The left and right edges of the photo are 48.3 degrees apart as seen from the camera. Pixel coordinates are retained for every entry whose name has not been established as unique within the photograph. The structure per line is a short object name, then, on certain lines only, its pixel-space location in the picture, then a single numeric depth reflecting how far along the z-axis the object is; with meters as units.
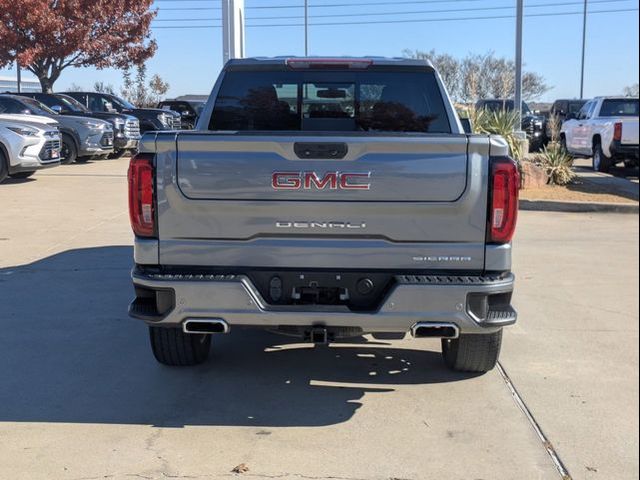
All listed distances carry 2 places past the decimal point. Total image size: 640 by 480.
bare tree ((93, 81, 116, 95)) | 46.49
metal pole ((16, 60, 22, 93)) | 31.77
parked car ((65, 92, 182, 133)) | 23.77
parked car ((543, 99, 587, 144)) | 27.23
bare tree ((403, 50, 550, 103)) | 27.42
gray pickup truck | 3.79
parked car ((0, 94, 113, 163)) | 18.27
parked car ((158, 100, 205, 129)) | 29.02
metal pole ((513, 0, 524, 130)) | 15.55
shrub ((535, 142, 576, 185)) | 14.67
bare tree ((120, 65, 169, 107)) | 43.13
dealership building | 46.84
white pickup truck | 16.14
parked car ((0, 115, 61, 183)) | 14.27
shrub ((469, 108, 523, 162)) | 14.48
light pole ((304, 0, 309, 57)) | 36.06
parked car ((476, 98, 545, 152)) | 24.70
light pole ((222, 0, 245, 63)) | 15.57
